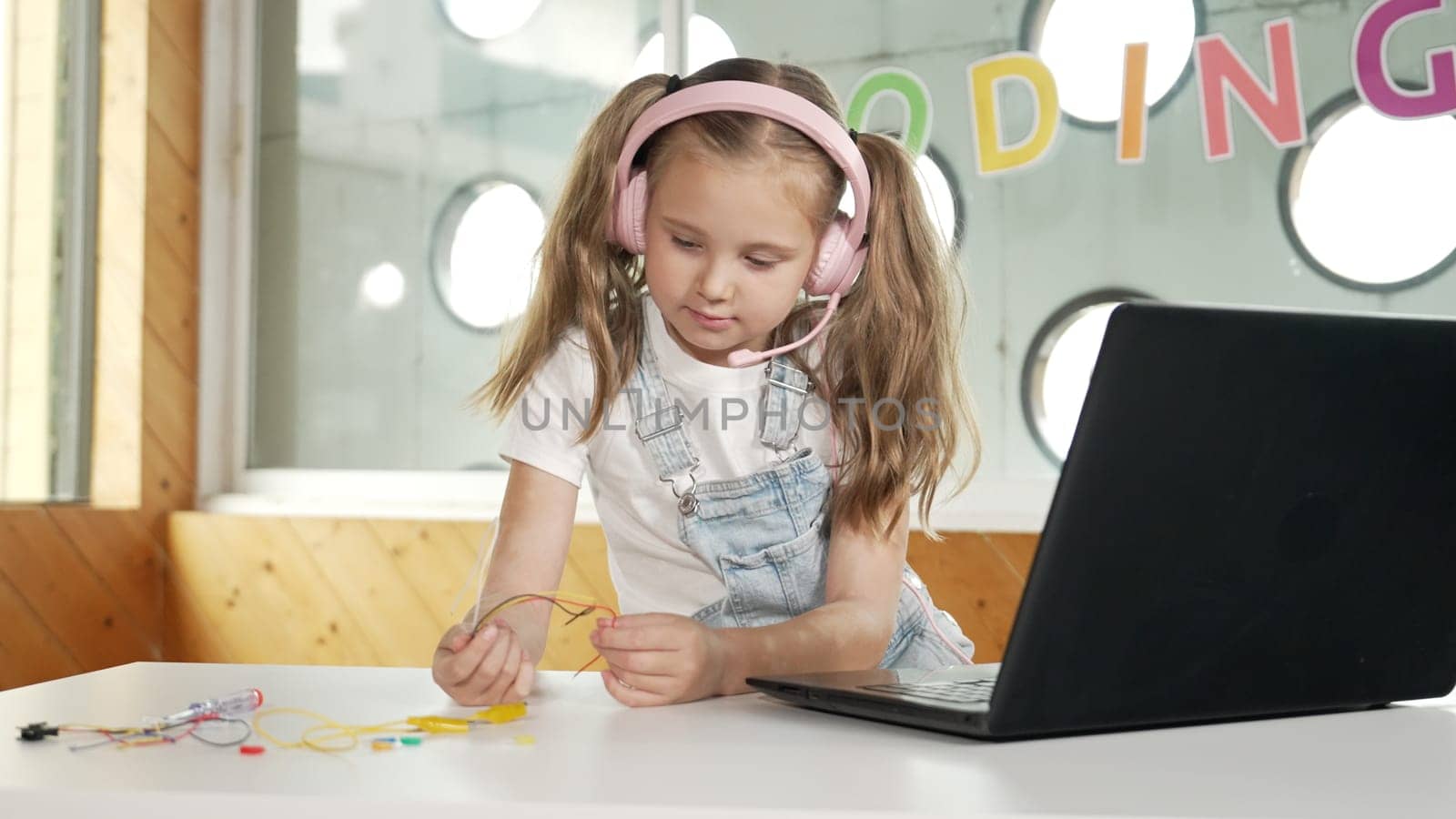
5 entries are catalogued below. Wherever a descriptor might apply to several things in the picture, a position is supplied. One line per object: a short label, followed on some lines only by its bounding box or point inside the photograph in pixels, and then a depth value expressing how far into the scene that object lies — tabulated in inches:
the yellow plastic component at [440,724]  26.0
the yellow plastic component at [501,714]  27.3
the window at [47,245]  106.8
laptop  23.0
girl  43.5
